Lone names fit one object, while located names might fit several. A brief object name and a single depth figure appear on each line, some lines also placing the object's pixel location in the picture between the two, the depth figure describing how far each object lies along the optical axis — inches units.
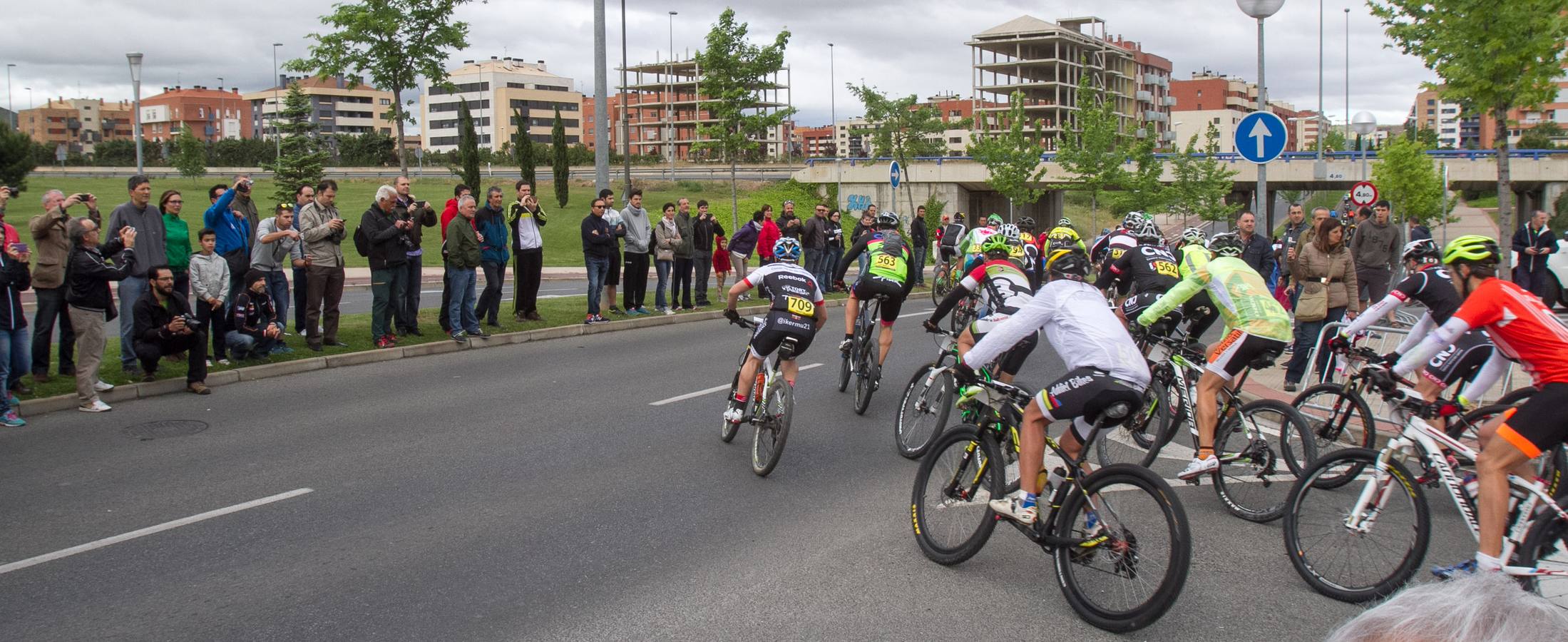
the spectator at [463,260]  558.9
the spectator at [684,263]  737.0
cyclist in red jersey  193.3
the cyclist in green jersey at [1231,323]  282.2
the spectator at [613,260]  665.6
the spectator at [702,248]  773.9
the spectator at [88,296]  400.2
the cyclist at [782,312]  333.1
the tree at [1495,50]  703.1
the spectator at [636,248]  682.8
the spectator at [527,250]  610.5
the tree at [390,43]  1439.5
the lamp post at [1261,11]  493.0
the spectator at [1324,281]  450.6
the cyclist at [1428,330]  265.3
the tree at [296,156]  1884.8
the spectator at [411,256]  543.8
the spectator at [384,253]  527.5
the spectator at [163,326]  421.7
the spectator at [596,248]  645.3
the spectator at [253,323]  468.8
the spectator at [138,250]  439.8
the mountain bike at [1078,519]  188.1
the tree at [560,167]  2124.8
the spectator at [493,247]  592.7
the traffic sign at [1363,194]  983.0
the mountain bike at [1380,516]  199.6
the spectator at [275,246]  494.9
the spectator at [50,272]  406.6
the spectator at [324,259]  509.7
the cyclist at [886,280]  422.6
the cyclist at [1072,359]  211.8
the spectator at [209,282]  444.1
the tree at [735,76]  1326.3
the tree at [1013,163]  1765.5
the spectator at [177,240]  464.1
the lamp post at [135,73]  1077.8
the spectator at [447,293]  566.9
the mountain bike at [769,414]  311.4
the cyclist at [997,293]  343.3
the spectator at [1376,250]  574.6
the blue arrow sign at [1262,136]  479.5
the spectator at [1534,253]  643.5
